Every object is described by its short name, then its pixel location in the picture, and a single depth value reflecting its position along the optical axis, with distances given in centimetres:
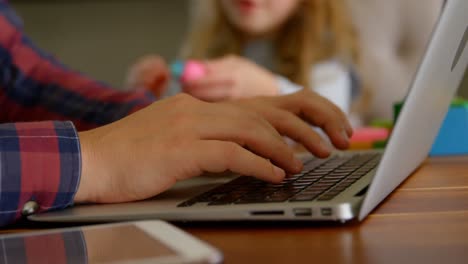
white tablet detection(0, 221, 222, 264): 58
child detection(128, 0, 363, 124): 241
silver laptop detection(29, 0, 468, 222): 71
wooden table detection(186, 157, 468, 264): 63
